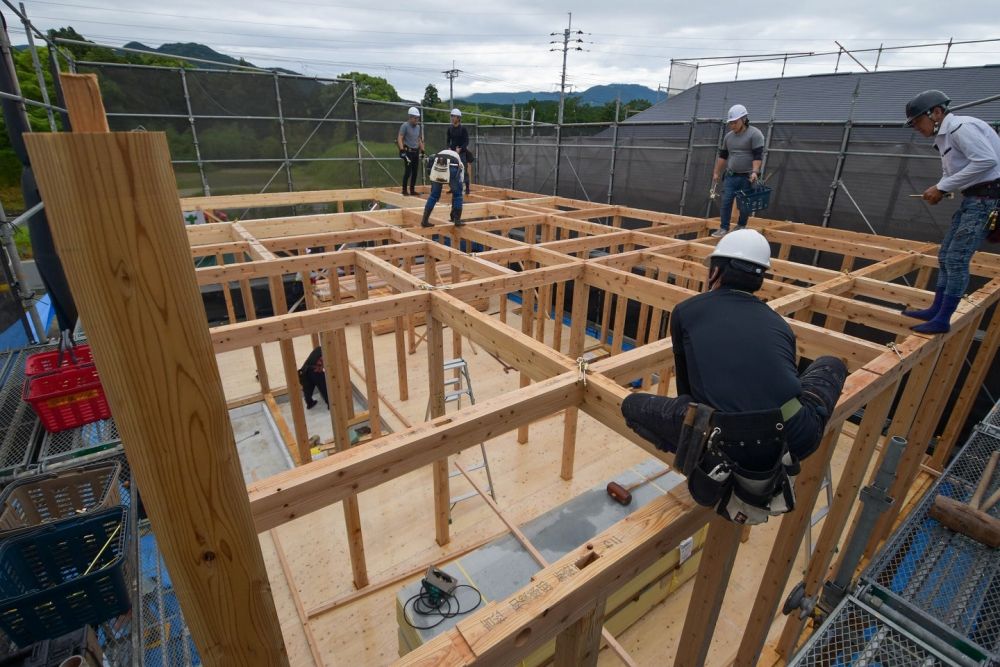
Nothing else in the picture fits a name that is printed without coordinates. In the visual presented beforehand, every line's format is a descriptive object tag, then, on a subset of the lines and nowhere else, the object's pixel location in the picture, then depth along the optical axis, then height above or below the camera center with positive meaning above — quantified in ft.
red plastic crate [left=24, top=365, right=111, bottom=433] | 12.18 -6.24
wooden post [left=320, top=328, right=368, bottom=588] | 13.83 -7.35
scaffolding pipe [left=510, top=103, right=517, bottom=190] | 51.37 +0.33
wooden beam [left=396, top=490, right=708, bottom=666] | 4.93 -4.54
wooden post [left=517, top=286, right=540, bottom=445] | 20.17 -6.33
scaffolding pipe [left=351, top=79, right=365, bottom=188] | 45.63 +0.87
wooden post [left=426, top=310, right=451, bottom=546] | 14.32 -6.45
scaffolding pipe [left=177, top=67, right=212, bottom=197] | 38.45 -0.80
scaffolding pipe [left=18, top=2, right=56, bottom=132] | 19.79 +2.77
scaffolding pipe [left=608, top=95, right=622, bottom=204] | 40.77 -1.03
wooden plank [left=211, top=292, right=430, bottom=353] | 11.94 -4.38
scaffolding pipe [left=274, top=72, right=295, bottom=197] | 42.22 +0.57
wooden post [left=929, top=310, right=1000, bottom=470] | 17.48 -7.98
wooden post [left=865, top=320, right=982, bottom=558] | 14.89 -7.54
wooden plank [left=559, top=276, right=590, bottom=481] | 17.03 -6.64
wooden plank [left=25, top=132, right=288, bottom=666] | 2.60 -1.30
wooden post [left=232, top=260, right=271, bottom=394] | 19.51 -8.74
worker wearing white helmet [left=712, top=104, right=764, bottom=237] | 20.52 -0.20
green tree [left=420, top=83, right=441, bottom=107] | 195.12 +17.59
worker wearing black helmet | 11.81 -0.55
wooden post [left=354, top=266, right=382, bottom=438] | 17.24 -7.86
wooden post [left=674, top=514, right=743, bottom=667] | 7.43 -6.44
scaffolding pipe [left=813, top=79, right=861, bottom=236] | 27.68 -0.97
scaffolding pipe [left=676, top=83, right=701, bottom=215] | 34.94 -1.15
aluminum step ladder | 16.21 -8.37
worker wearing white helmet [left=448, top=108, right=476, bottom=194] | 31.12 +0.17
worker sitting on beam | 6.02 -2.97
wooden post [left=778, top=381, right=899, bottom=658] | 10.66 -6.74
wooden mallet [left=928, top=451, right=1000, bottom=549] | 11.43 -7.96
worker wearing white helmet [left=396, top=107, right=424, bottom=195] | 32.63 +0.08
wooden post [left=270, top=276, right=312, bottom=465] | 16.11 -7.96
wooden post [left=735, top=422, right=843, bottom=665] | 9.08 -7.14
